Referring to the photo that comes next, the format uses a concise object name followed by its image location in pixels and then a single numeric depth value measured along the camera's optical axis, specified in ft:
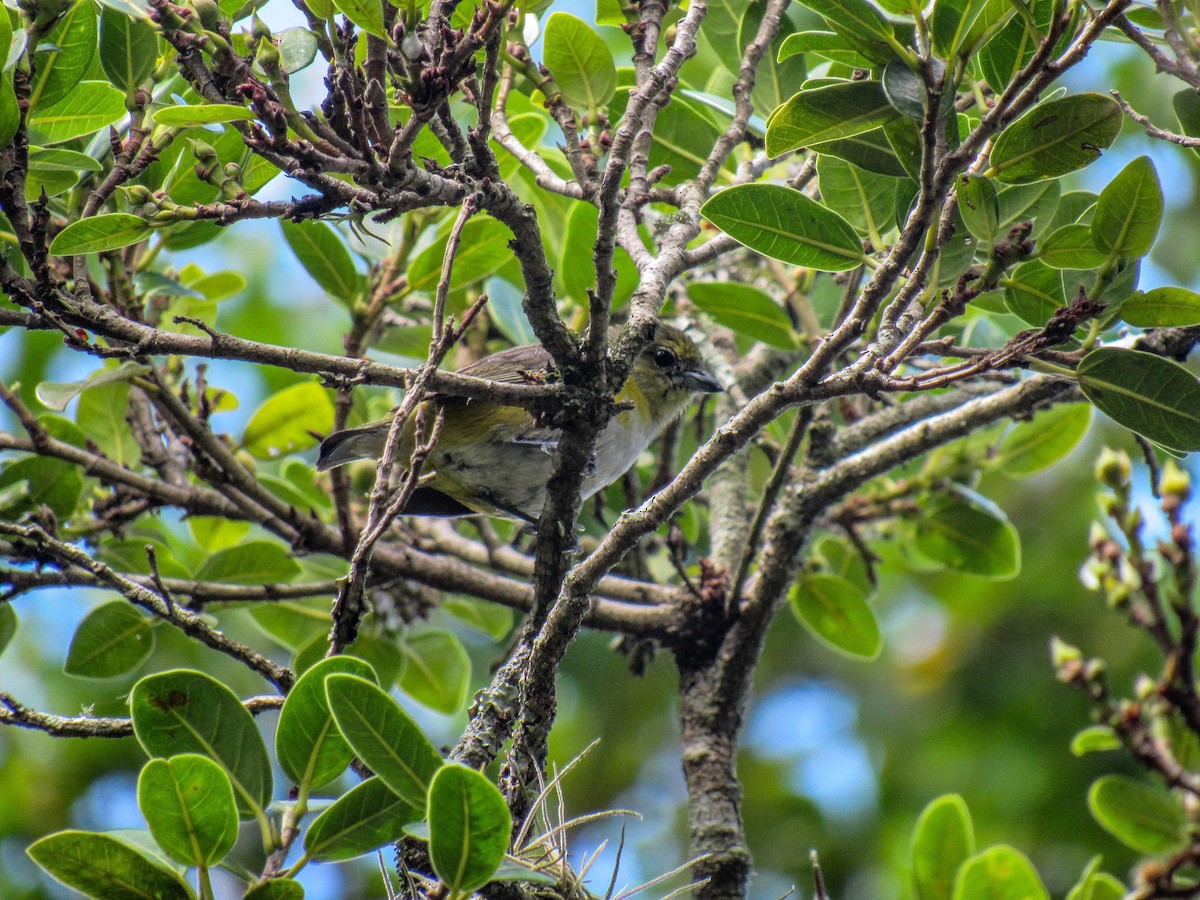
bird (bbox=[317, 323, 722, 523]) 27.09
